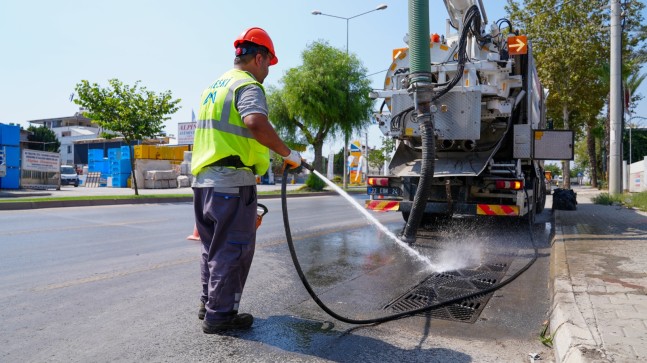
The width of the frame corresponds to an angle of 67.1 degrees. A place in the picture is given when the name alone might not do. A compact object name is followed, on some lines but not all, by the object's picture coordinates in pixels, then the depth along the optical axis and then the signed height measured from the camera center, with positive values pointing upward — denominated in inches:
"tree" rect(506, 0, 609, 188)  905.5 +236.5
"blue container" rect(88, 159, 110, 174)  1287.8 +23.5
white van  1325.0 -6.3
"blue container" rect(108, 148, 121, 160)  1214.0 +52.8
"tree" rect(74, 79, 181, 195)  720.3 +99.4
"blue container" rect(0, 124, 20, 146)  919.7 +76.6
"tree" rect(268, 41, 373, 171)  1052.5 +167.9
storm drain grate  152.3 -42.2
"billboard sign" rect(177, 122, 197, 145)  1892.2 +163.6
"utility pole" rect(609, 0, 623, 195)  574.2 +94.7
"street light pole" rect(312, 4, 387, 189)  1110.3 +91.7
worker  124.1 -1.4
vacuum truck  293.0 +29.9
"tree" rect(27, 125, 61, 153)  2197.3 +170.9
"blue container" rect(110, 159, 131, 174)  1208.6 +21.6
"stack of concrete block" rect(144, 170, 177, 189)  1131.3 -10.3
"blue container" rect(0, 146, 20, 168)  944.8 +36.7
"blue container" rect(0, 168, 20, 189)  934.4 -10.2
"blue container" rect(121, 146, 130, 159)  1194.6 +55.6
